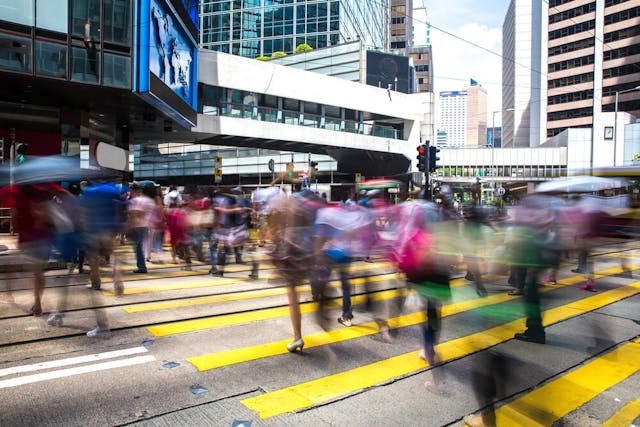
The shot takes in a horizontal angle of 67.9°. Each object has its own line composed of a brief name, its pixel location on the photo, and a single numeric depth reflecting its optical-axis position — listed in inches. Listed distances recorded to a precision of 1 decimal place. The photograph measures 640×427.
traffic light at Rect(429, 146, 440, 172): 662.5
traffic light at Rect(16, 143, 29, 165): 559.8
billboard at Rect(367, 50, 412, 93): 1859.0
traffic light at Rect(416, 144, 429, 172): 655.1
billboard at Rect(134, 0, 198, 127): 759.1
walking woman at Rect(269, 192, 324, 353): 181.6
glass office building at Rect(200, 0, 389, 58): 2063.2
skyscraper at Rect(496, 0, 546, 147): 3708.2
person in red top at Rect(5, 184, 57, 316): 209.0
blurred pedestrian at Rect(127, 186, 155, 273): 374.0
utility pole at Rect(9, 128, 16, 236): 508.3
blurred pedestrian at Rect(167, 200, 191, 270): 436.9
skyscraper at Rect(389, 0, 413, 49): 4633.4
